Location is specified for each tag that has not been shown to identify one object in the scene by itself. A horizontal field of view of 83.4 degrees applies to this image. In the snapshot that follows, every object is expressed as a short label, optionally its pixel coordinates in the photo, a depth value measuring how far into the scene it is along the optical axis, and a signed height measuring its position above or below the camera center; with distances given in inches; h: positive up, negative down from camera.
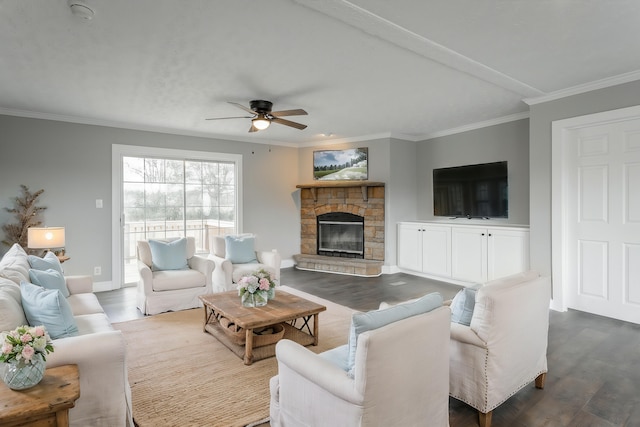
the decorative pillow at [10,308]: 71.3 -19.7
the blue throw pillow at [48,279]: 103.5 -19.4
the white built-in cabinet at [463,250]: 193.3 -23.6
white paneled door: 149.6 -3.8
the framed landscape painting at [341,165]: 269.1 +36.5
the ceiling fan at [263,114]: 166.1 +45.4
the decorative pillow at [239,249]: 198.2 -20.5
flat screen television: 211.5 +12.8
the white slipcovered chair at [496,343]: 79.1 -30.6
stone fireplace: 259.1 -11.8
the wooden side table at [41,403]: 54.3 -29.7
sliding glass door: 226.1 +9.7
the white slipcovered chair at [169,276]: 166.7 -30.2
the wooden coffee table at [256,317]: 115.5 -34.8
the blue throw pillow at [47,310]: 82.2 -22.3
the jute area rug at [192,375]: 87.3 -48.6
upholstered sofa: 71.3 -30.9
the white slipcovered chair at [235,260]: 187.5 -26.1
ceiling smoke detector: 88.4 +51.6
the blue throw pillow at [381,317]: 64.3 -19.5
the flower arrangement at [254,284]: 128.7 -25.7
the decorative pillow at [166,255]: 179.6 -21.5
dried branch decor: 186.9 -1.6
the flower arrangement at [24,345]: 59.3 -22.0
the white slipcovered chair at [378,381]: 58.8 -30.1
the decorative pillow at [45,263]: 119.8 -17.0
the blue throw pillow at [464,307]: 87.0 -23.6
